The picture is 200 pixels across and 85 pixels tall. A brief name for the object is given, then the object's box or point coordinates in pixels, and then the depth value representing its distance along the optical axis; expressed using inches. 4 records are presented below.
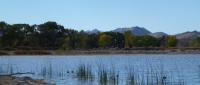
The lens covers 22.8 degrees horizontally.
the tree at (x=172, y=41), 5949.8
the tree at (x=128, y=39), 5723.4
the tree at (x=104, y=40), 5935.0
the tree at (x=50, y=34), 6107.3
